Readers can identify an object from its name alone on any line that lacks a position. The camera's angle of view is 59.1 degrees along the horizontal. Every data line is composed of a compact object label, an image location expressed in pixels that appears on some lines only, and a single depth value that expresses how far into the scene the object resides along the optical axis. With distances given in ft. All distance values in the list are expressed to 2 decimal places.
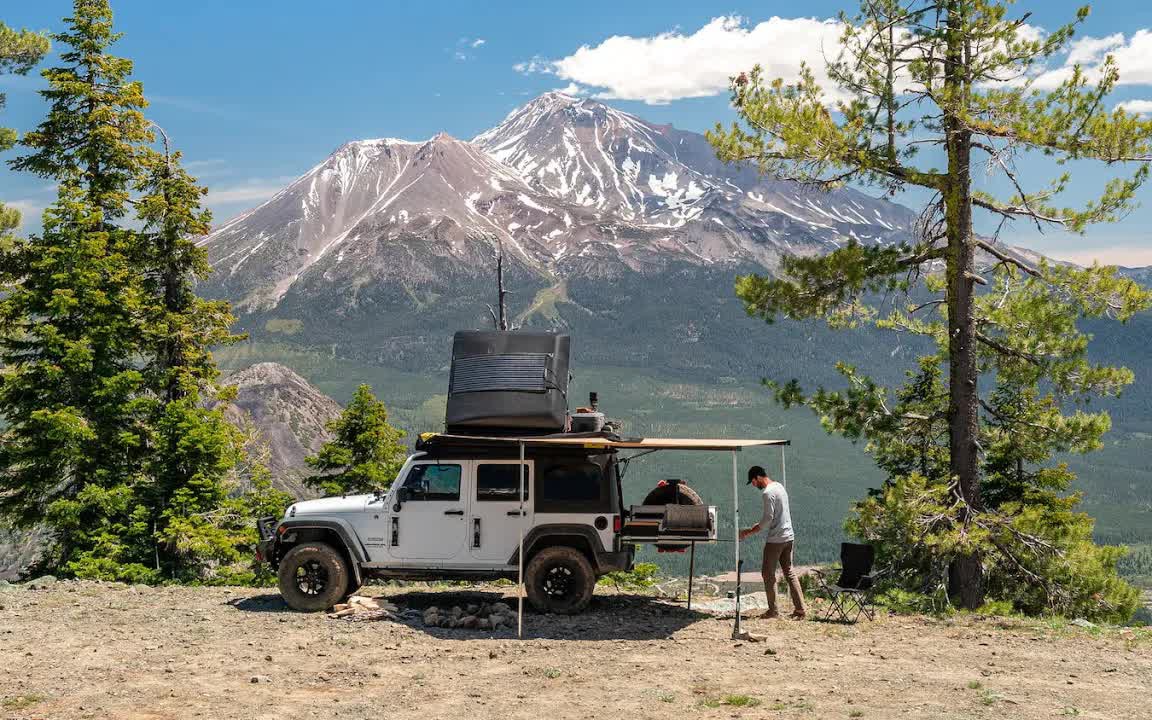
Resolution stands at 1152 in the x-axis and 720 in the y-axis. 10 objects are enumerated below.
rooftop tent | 48.47
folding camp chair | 47.16
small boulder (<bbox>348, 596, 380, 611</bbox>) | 48.91
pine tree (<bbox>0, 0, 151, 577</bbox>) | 81.25
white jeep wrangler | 48.32
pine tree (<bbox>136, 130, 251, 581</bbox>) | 86.69
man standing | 47.67
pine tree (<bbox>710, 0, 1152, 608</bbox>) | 56.13
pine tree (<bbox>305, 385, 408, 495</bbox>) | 107.76
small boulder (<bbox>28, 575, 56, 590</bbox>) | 56.24
